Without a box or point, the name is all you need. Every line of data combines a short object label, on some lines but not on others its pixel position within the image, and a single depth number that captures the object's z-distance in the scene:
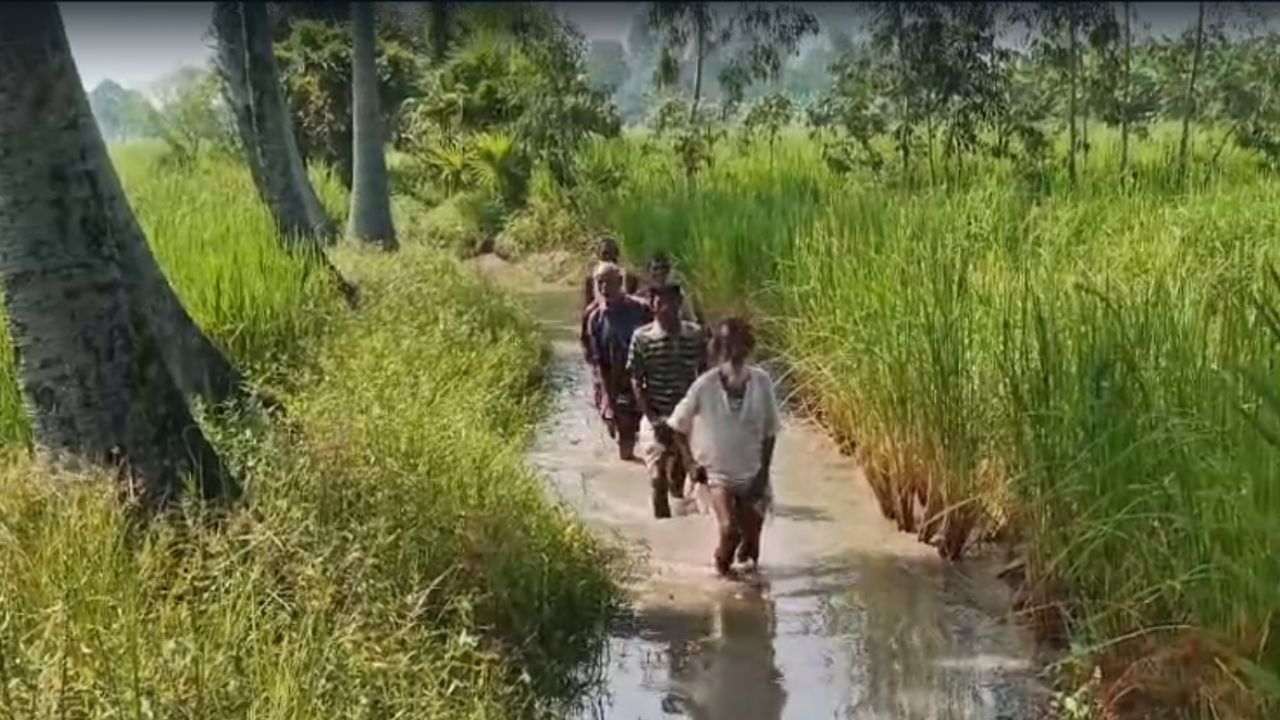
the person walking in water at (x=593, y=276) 10.30
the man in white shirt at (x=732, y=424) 6.85
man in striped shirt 8.12
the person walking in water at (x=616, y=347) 9.43
